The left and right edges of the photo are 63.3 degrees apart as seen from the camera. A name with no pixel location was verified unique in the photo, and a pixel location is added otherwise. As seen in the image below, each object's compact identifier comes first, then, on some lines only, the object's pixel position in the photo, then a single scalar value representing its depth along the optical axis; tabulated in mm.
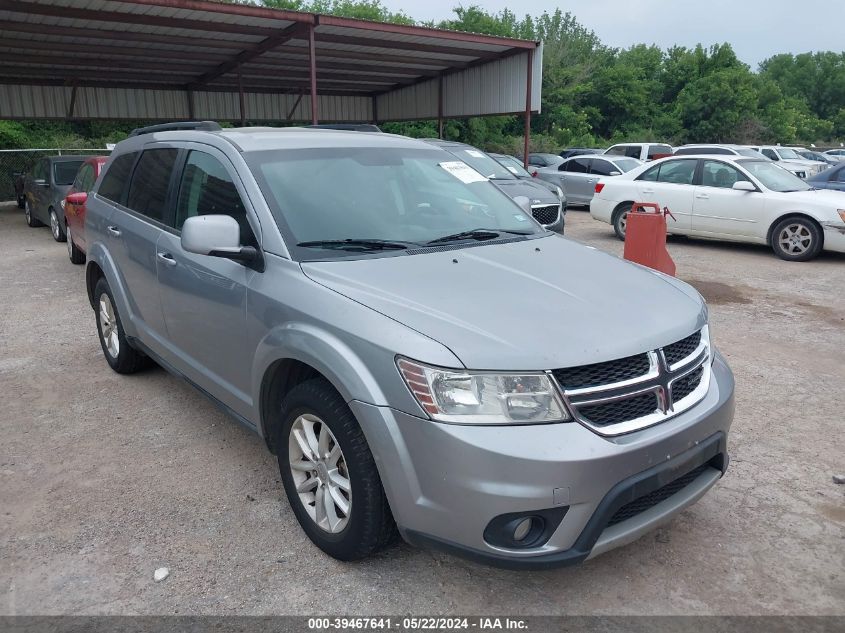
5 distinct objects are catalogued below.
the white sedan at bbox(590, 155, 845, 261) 9898
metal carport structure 12688
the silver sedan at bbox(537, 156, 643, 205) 16703
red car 8820
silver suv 2355
